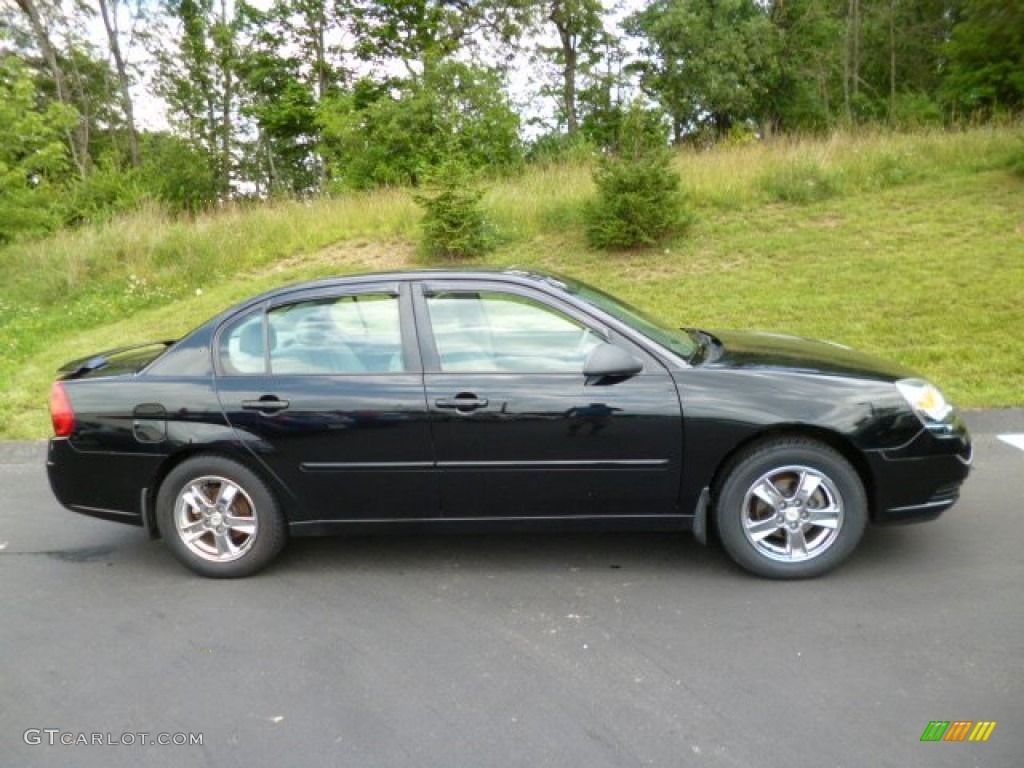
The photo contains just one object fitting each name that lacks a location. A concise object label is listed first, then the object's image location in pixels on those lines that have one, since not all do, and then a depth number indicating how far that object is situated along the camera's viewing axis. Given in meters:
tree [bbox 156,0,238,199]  33.72
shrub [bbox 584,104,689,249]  11.54
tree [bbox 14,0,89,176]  32.19
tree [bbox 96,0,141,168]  34.91
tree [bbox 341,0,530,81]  29.84
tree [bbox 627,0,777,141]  30.09
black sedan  3.80
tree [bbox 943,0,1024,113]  19.91
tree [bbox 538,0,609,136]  32.56
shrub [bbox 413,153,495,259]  12.00
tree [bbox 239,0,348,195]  30.61
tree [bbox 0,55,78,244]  15.41
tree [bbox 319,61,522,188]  19.41
